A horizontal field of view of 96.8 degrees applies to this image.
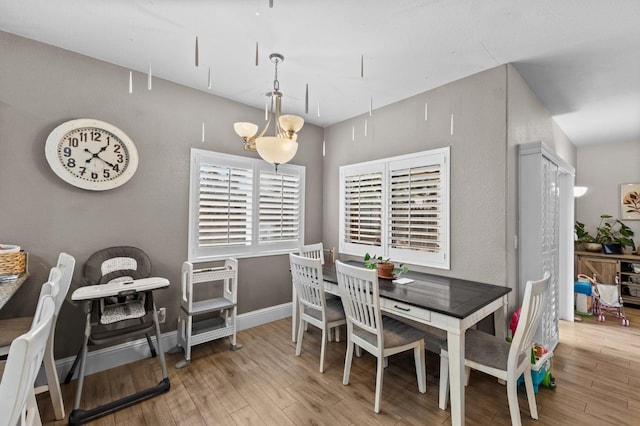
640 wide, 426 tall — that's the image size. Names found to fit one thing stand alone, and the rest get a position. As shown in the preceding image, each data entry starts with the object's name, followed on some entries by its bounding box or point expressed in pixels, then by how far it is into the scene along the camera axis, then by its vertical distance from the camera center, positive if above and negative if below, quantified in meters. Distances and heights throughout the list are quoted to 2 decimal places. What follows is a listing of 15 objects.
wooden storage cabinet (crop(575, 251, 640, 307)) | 4.16 -0.74
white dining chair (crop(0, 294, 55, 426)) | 0.79 -0.47
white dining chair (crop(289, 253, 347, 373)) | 2.45 -0.75
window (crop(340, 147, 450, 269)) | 2.84 +0.11
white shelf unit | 2.61 -0.88
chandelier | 2.10 +0.59
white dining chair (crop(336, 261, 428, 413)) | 1.95 -0.85
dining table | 1.71 -0.58
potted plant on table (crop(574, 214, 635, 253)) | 4.40 -0.24
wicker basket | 1.83 -0.33
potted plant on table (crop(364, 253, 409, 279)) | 2.57 -0.46
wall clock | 2.25 +0.50
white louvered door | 2.44 -0.04
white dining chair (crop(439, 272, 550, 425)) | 1.64 -0.87
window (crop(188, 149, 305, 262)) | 3.00 +0.11
